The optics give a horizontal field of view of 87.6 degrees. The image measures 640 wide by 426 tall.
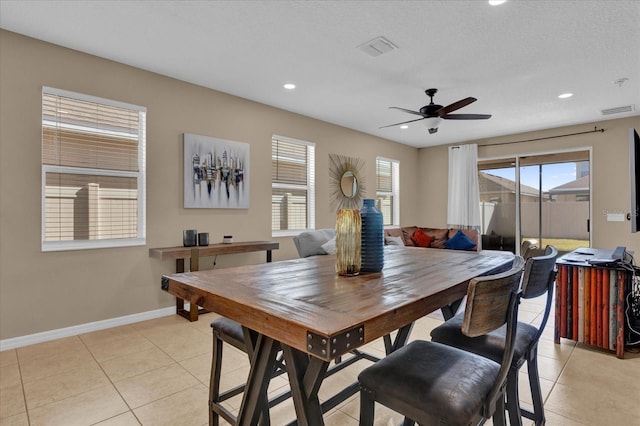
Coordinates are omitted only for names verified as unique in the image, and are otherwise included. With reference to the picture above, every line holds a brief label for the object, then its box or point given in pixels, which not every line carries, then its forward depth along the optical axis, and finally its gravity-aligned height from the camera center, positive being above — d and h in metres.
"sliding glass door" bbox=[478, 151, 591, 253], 5.63 +0.21
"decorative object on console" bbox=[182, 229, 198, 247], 3.64 -0.28
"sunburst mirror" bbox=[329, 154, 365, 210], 5.54 +0.53
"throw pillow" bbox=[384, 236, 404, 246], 5.19 -0.45
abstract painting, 3.83 +0.48
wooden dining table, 0.90 -0.30
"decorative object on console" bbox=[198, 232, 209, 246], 3.74 -0.30
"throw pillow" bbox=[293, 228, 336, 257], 4.12 -0.38
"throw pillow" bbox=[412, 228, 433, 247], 5.88 -0.48
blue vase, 1.56 -0.13
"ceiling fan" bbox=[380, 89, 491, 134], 3.69 +1.09
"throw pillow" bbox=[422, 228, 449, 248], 5.82 -0.43
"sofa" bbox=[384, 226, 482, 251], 5.38 -0.44
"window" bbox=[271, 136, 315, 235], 4.80 +0.40
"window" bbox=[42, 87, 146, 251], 3.03 +0.39
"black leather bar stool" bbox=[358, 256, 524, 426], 1.01 -0.57
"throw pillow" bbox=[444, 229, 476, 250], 5.36 -0.49
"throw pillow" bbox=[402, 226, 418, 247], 6.06 -0.43
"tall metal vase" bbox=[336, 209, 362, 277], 1.48 -0.14
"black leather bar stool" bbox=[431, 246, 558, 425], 1.43 -0.59
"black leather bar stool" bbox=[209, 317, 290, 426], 1.54 -0.76
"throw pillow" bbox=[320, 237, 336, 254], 4.02 -0.42
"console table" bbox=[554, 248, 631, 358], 2.60 -0.75
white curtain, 6.62 +0.47
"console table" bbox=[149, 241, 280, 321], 3.37 -0.43
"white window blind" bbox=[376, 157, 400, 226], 6.57 +0.48
